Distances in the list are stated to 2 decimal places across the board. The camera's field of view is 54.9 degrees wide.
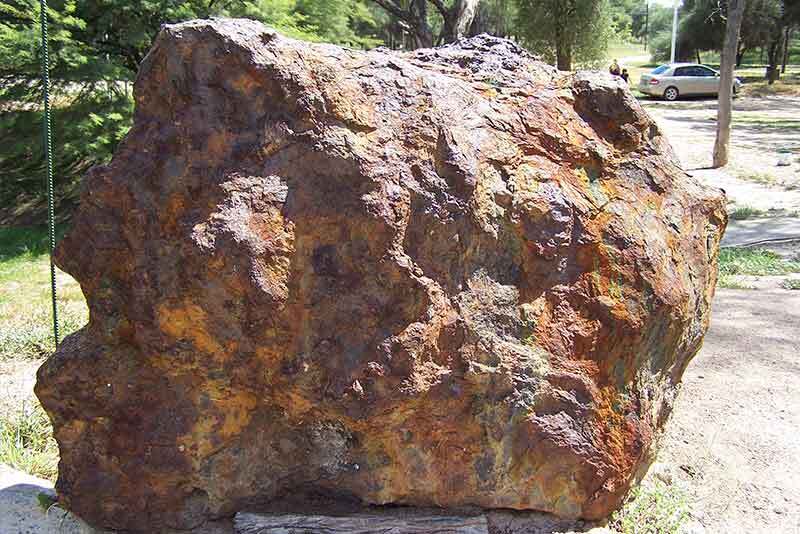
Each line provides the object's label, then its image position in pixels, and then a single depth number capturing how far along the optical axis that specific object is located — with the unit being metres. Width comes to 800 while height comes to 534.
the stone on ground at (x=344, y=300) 2.56
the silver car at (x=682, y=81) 28.22
